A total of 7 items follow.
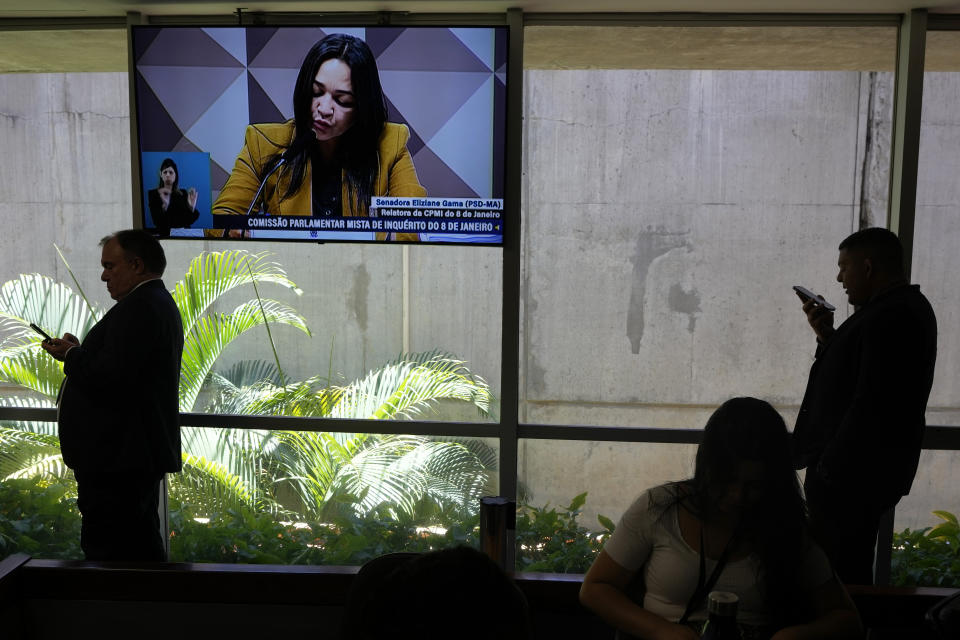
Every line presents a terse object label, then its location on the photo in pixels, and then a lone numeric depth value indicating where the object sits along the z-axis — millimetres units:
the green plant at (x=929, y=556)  3512
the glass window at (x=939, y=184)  3510
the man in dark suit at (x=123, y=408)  2715
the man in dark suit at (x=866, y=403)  2537
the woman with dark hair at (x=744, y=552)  1683
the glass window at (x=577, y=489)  3660
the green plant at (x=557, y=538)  3650
